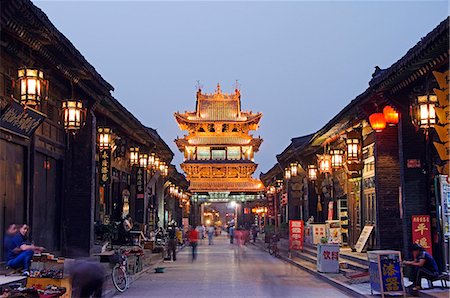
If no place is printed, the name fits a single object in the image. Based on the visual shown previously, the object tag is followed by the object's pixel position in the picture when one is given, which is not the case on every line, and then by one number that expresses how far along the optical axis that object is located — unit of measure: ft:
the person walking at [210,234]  183.01
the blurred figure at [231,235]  181.86
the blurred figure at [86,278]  34.17
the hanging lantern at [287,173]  131.32
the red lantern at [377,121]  65.26
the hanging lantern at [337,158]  86.02
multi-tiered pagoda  243.40
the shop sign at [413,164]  60.59
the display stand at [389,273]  48.85
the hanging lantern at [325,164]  94.68
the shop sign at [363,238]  79.36
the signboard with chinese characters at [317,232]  103.19
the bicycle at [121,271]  57.47
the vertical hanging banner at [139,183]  111.45
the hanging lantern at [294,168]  125.08
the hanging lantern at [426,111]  48.39
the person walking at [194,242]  107.65
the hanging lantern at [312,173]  111.34
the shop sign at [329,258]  72.64
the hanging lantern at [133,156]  97.47
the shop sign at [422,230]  57.77
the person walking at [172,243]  105.40
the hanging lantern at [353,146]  77.71
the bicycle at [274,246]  122.71
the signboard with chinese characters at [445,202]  55.21
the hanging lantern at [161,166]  120.88
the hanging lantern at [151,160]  105.62
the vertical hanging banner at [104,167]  78.89
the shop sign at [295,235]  108.58
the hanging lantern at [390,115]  62.69
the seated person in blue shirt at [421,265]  48.29
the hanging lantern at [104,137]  72.74
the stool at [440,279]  47.96
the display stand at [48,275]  37.11
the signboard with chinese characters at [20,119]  44.12
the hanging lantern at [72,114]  53.57
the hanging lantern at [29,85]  42.52
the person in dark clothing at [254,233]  194.05
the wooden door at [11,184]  48.65
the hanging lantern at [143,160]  101.86
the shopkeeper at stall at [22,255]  41.68
